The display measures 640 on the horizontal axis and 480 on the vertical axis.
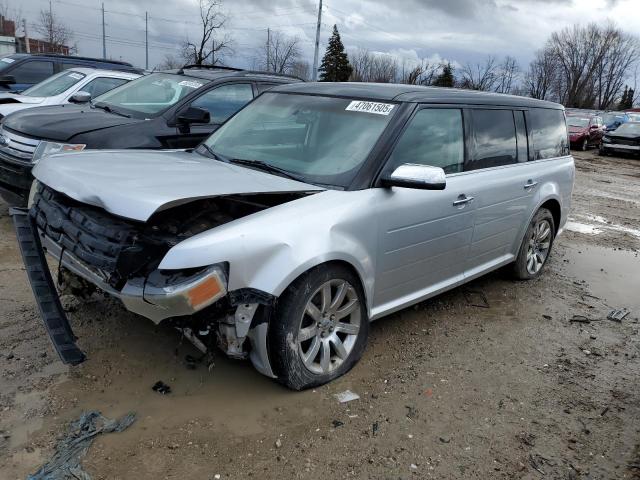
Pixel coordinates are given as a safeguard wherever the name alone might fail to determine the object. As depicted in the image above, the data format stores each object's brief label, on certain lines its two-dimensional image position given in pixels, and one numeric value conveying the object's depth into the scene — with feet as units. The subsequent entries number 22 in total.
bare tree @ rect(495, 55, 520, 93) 198.57
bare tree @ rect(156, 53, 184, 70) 156.98
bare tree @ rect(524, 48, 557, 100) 252.62
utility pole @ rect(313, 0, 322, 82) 88.52
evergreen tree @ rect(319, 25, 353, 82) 158.73
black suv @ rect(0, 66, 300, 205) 18.37
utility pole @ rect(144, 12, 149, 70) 167.37
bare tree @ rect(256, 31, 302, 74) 141.79
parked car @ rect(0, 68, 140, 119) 27.27
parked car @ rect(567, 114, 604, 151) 80.64
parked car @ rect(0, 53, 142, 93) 35.24
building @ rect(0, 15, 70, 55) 125.80
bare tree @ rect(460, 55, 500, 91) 156.77
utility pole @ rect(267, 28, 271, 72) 143.51
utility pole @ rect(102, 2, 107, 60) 164.14
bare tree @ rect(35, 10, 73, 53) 139.77
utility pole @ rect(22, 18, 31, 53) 126.93
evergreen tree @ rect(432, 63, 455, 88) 141.01
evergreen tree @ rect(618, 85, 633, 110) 250.37
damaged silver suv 9.11
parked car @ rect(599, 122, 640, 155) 73.24
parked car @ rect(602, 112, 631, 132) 101.83
